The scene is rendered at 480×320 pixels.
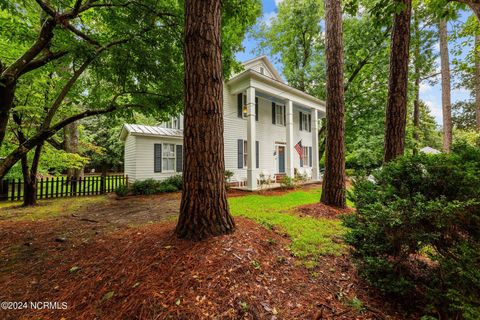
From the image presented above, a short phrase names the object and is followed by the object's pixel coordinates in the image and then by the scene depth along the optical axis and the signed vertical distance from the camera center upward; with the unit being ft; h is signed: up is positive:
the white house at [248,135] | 33.55 +6.44
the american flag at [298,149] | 37.34 +3.38
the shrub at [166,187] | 33.17 -3.42
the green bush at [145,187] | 32.12 -3.22
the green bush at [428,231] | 5.25 -2.19
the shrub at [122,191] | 30.99 -3.64
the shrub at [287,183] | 34.49 -3.03
